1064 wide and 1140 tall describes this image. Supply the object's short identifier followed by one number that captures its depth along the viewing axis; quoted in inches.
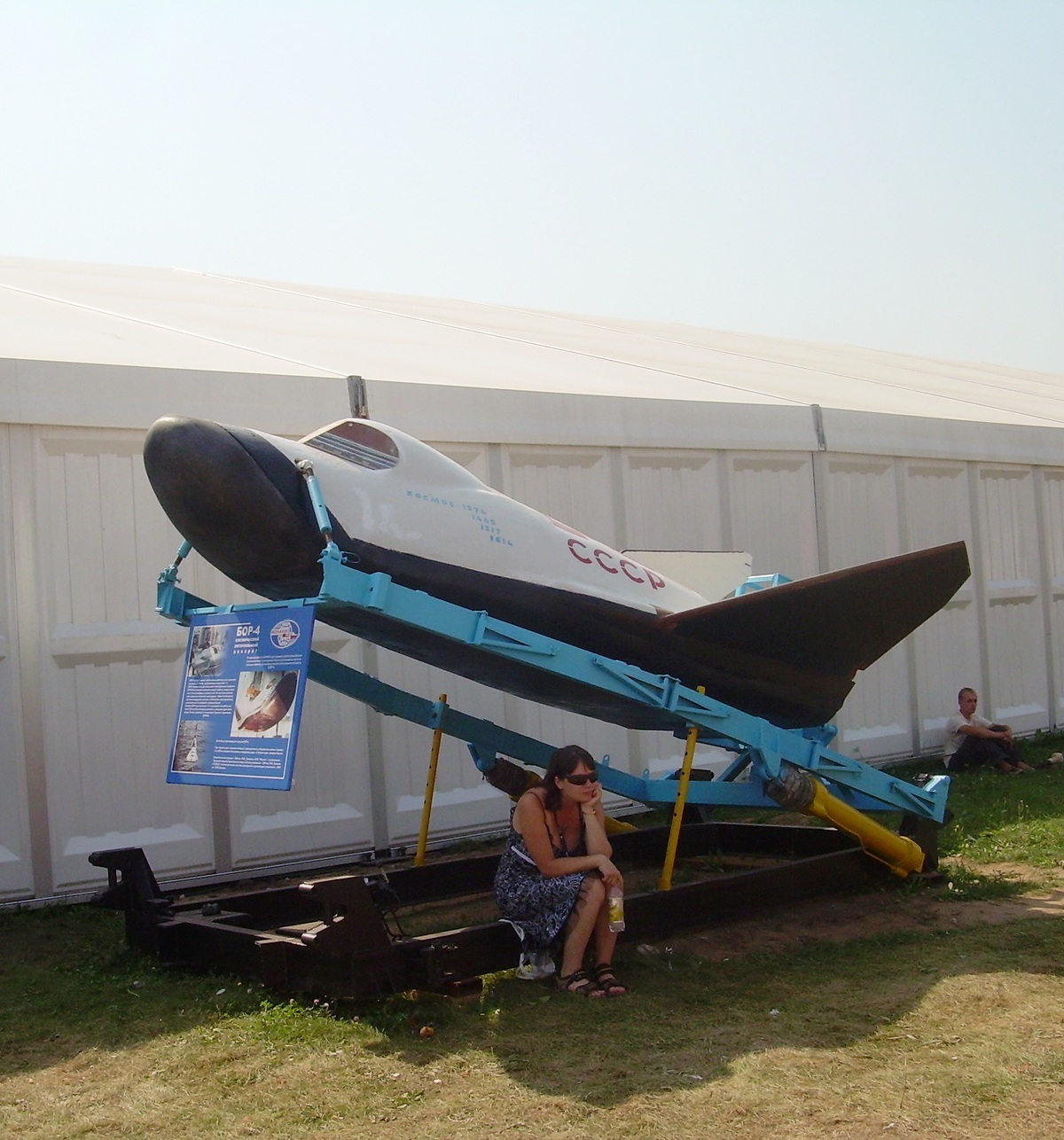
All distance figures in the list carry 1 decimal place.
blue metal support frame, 213.0
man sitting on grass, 446.6
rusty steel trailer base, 202.4
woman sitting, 216.1
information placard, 200.7
